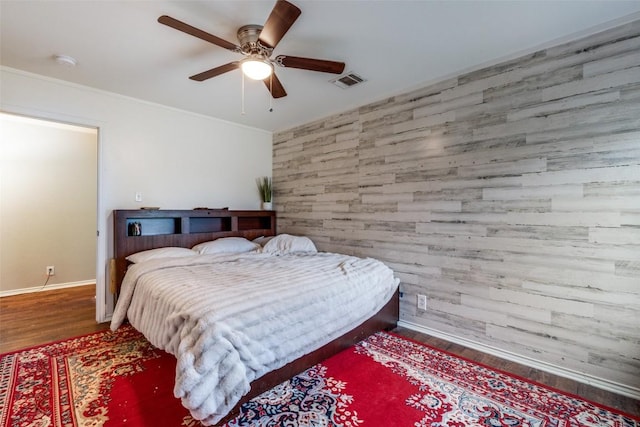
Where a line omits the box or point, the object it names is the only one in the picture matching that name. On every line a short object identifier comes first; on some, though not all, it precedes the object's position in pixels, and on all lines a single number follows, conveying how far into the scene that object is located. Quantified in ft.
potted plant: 14.83
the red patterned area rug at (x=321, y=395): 5.47
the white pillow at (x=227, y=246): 11.16
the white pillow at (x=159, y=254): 9.89
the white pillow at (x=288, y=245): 11.80
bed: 4.87
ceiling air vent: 9.16
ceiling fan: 5.53
